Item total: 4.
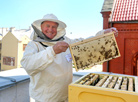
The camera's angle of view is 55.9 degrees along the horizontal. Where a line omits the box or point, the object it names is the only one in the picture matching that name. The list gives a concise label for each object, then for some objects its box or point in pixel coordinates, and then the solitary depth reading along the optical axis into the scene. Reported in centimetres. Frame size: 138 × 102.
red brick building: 551
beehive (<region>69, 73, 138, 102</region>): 95
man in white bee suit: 123
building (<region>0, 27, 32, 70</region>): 2173
